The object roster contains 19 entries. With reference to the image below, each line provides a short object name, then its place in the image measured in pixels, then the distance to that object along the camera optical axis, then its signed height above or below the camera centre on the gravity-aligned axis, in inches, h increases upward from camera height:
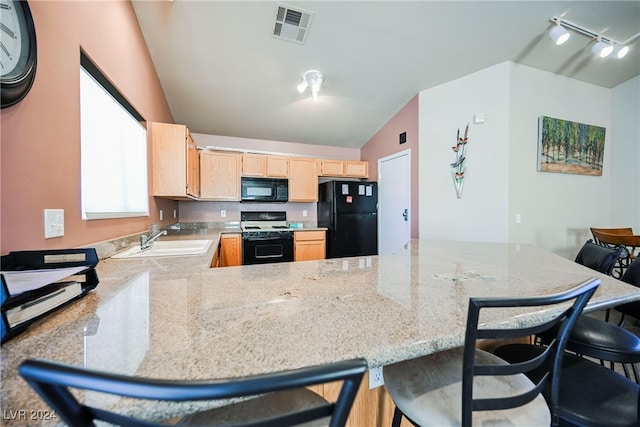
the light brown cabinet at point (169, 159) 89.4 +20.0
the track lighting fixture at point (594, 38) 83.3 +64.6
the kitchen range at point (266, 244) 130.0 -19.1
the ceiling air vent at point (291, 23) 81.3 +68.1
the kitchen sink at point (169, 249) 57.6 -11.0
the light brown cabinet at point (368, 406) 32.8 -29.2
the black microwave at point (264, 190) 145.1 +13.0
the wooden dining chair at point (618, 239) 88.7 -11.8
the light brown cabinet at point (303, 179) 153.4 +20.3
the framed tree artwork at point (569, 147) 107.7 +30.2
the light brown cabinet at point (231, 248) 127.4 -20.5
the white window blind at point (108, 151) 51.8 +16.3
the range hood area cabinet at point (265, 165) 144.8 +28.1
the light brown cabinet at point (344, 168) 161.3 +29.5
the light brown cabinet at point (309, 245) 143.4 -21.4
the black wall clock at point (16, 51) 29.6 +21.6
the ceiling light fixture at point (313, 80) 107.7 +59.9
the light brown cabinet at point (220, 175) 136.7 +21.0
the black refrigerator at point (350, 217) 147.8 -4.4
